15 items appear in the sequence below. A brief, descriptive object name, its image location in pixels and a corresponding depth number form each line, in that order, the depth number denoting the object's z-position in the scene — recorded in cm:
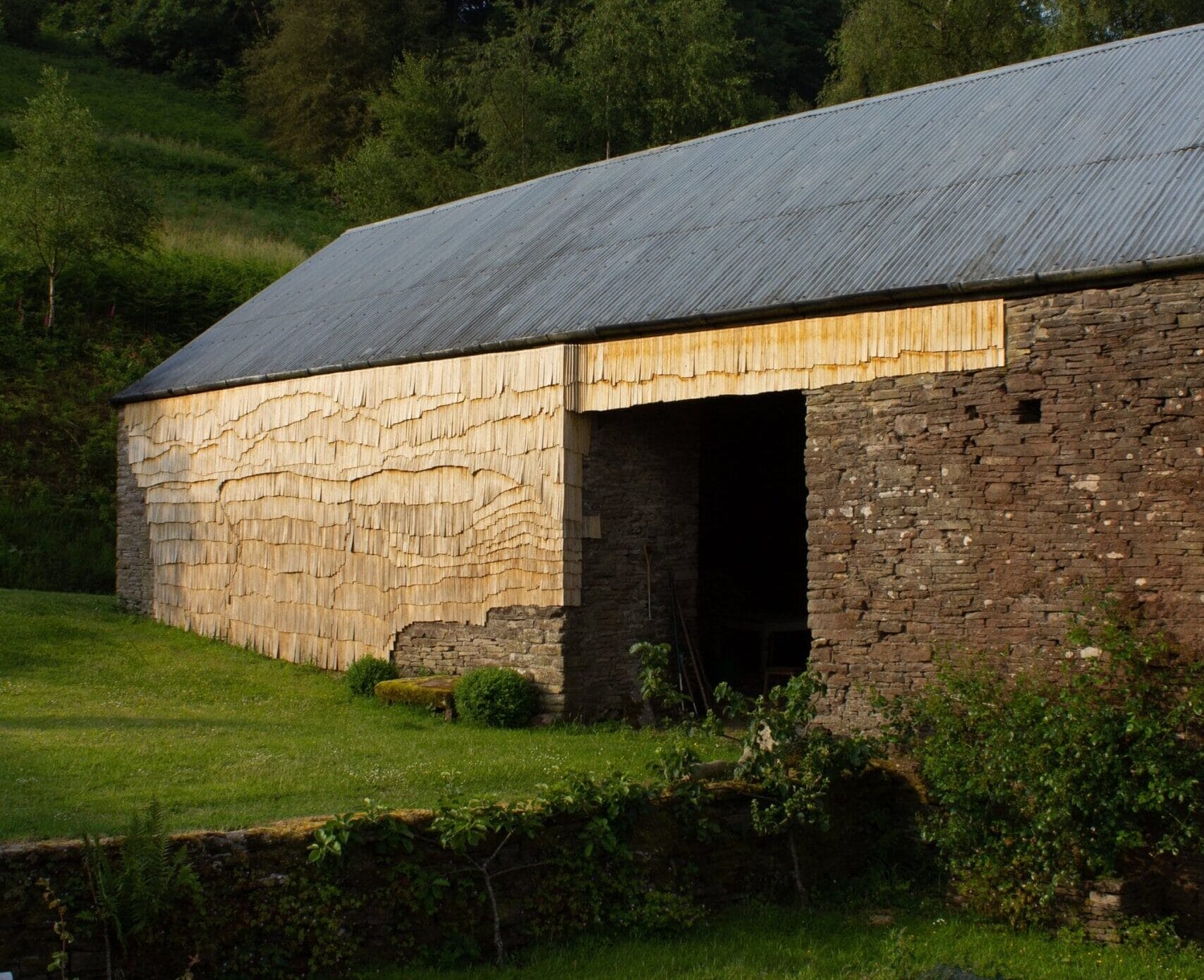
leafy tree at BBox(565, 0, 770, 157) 3231
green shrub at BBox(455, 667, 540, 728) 1251
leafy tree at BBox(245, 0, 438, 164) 4381
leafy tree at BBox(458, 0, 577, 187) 3225
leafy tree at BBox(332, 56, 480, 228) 3278
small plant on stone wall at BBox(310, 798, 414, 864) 733
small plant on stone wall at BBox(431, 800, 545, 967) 774
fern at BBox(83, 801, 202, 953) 665
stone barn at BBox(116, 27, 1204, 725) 952
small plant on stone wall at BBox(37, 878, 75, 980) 645
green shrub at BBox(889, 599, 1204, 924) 843
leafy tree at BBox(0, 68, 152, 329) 2394
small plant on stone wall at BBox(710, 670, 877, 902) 908
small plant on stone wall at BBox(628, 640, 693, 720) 974
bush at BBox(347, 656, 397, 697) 1409
